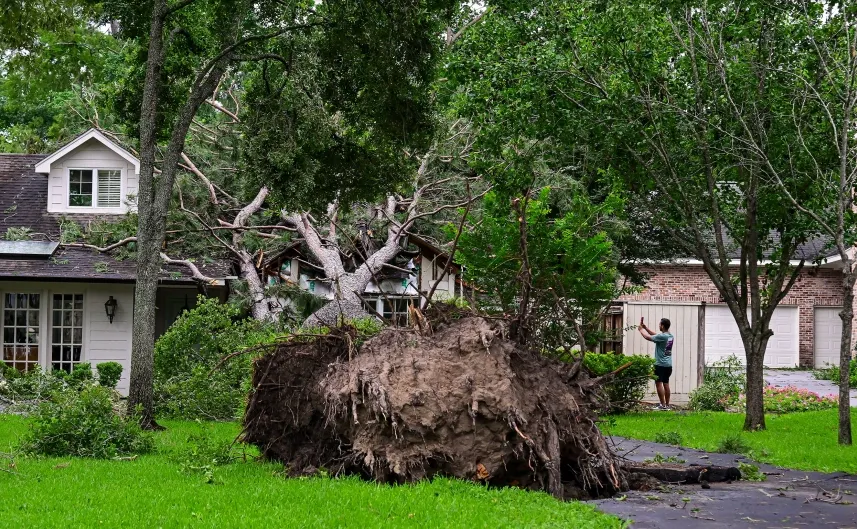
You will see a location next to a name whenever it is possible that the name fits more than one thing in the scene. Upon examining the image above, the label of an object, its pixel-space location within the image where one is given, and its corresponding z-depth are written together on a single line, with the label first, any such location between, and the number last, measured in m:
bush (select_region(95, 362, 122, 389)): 21.72
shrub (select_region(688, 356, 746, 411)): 21.20
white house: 23.08
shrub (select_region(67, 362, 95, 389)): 20.78
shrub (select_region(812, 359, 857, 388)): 27.04
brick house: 33.91
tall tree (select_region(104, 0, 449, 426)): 15.55
